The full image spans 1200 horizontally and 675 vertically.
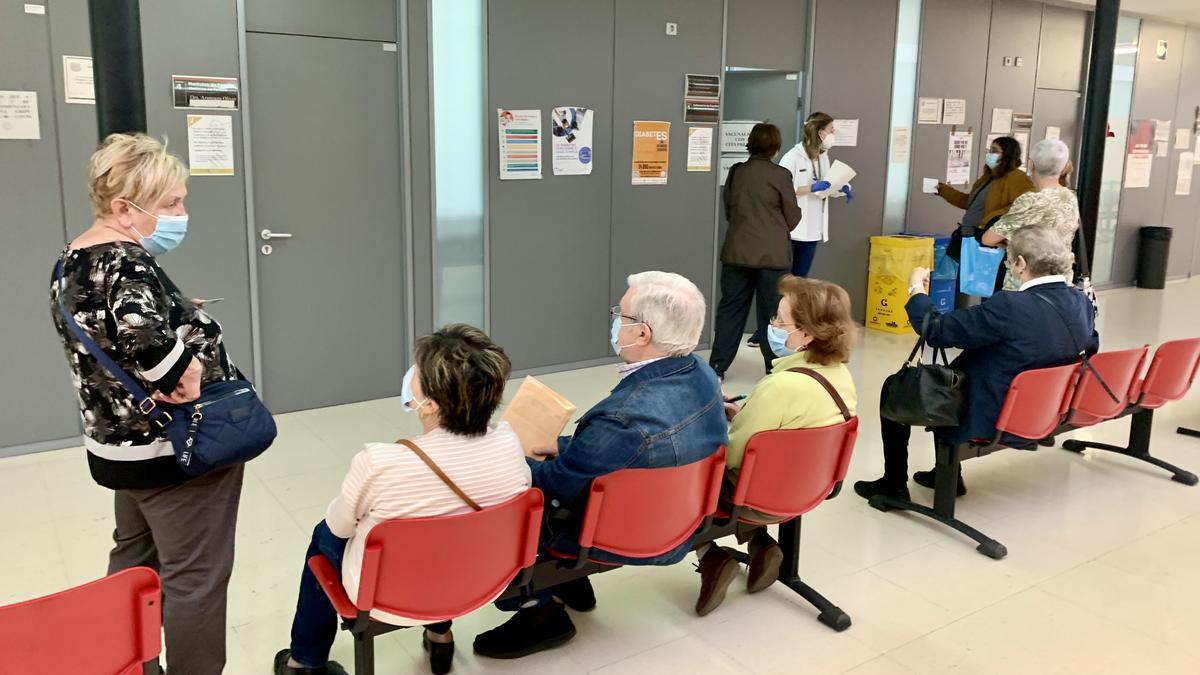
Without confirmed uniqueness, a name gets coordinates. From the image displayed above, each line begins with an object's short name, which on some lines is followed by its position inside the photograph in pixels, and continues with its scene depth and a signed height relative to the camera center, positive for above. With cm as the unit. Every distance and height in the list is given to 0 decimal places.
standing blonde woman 204 -47
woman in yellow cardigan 290 -68
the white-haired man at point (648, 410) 247 -65
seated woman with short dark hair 210 -67
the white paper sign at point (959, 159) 849 +14
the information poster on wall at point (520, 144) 573 +13
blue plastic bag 523 -52
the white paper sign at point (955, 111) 835 +56
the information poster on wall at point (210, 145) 472 +7
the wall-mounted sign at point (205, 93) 463 +33
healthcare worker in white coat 646 -5
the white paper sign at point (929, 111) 814 +55
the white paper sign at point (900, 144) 809 +25
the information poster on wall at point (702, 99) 654 +49
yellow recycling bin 771 -85
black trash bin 1041 -85
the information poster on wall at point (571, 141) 594 +16
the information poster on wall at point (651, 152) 637 +11
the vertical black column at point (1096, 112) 538 +38
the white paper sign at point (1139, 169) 1035 +11
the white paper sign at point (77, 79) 436 +36
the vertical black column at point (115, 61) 255 +26
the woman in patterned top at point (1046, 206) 415 -13
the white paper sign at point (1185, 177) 1094 +3
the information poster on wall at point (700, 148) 663 +15
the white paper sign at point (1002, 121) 875 +51
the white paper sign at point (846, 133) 762 +32
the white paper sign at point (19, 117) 424 +17
